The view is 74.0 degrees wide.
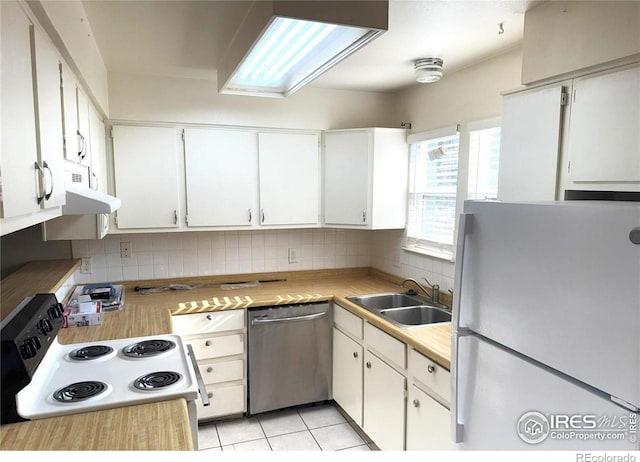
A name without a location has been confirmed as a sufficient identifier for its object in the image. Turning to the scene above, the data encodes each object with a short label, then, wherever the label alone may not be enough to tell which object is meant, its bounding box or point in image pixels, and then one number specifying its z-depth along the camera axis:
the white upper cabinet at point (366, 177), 3.28
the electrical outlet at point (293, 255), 3.69
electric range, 1.39
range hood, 1.68
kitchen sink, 2.77
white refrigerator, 1.06
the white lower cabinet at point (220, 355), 2.90
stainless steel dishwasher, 3.04
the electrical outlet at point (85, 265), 3.13
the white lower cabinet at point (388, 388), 2.11
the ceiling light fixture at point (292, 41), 1.42
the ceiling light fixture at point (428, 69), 2.52
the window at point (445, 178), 2.58
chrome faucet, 2.94
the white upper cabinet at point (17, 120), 0.98
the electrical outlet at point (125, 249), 3.22
